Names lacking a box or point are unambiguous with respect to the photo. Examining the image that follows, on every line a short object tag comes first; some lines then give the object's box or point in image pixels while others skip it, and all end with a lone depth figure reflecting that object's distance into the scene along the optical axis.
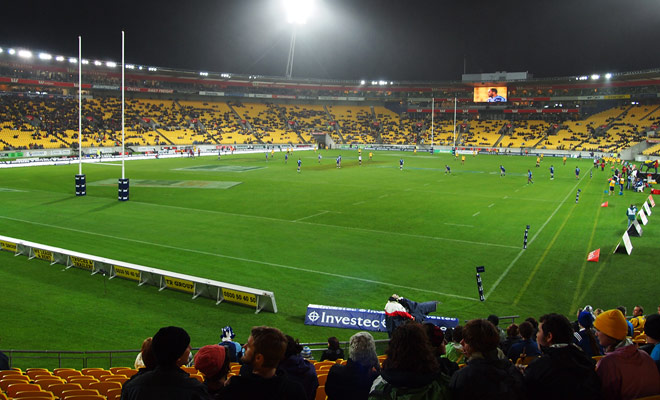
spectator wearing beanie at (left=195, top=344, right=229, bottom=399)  4.32
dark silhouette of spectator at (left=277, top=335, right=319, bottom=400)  4.95
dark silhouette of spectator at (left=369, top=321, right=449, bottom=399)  3.91
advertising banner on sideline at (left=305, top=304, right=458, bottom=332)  13.81
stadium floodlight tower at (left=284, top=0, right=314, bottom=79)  89.44
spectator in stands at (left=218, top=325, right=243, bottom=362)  8.06
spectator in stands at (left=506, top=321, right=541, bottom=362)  7.27
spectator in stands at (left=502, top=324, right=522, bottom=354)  7.95
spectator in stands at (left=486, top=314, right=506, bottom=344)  8.17
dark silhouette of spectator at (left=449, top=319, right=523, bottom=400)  3.95
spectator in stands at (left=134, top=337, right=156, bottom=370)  4.67
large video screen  105.25
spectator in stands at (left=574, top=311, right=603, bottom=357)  7.03
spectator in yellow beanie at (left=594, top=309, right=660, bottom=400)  4.42
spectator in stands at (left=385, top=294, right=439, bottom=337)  9.91
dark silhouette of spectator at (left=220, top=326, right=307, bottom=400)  3.73
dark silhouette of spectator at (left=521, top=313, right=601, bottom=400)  4.21
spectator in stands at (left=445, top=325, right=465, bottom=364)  6.86
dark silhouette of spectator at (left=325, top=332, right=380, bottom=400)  4.61
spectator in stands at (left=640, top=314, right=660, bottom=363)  5.46
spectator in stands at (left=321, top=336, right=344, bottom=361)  8.62
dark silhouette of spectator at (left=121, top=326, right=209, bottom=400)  3.75
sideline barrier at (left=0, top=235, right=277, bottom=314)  14.98
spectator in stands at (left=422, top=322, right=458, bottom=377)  5.10
